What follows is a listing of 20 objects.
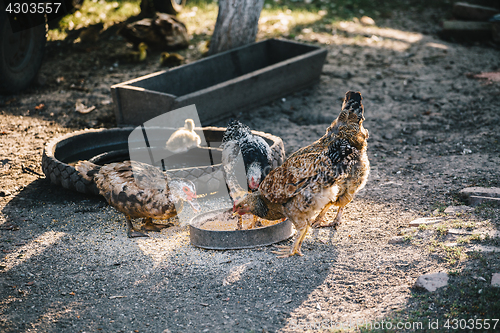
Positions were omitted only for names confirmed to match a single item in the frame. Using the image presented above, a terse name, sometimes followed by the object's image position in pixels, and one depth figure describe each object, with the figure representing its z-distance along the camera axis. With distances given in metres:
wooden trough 6.97
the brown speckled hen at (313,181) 4.18
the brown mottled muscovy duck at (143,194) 4.56
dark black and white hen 4.69
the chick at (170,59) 9.60
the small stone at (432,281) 3.51
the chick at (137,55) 9.92
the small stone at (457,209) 4.65
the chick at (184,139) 6.00
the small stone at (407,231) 4.45
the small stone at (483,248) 3.83
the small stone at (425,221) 4.55
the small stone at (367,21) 12.42
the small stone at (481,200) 4.65
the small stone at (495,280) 3.34
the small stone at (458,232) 4.18
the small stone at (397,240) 4.35
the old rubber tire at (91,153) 5.15
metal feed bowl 4.28
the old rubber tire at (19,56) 7.96
